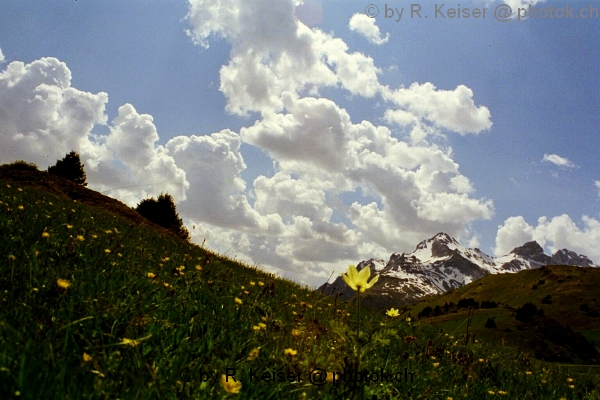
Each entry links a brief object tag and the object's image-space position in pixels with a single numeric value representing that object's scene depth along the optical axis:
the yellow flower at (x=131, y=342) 2.62
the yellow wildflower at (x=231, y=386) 2.35
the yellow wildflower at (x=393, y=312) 5.57
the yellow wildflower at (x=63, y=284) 2.90
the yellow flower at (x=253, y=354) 3.24
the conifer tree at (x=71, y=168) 50.81
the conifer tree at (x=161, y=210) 47.88
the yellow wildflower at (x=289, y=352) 3.23
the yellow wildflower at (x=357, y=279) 3.13
